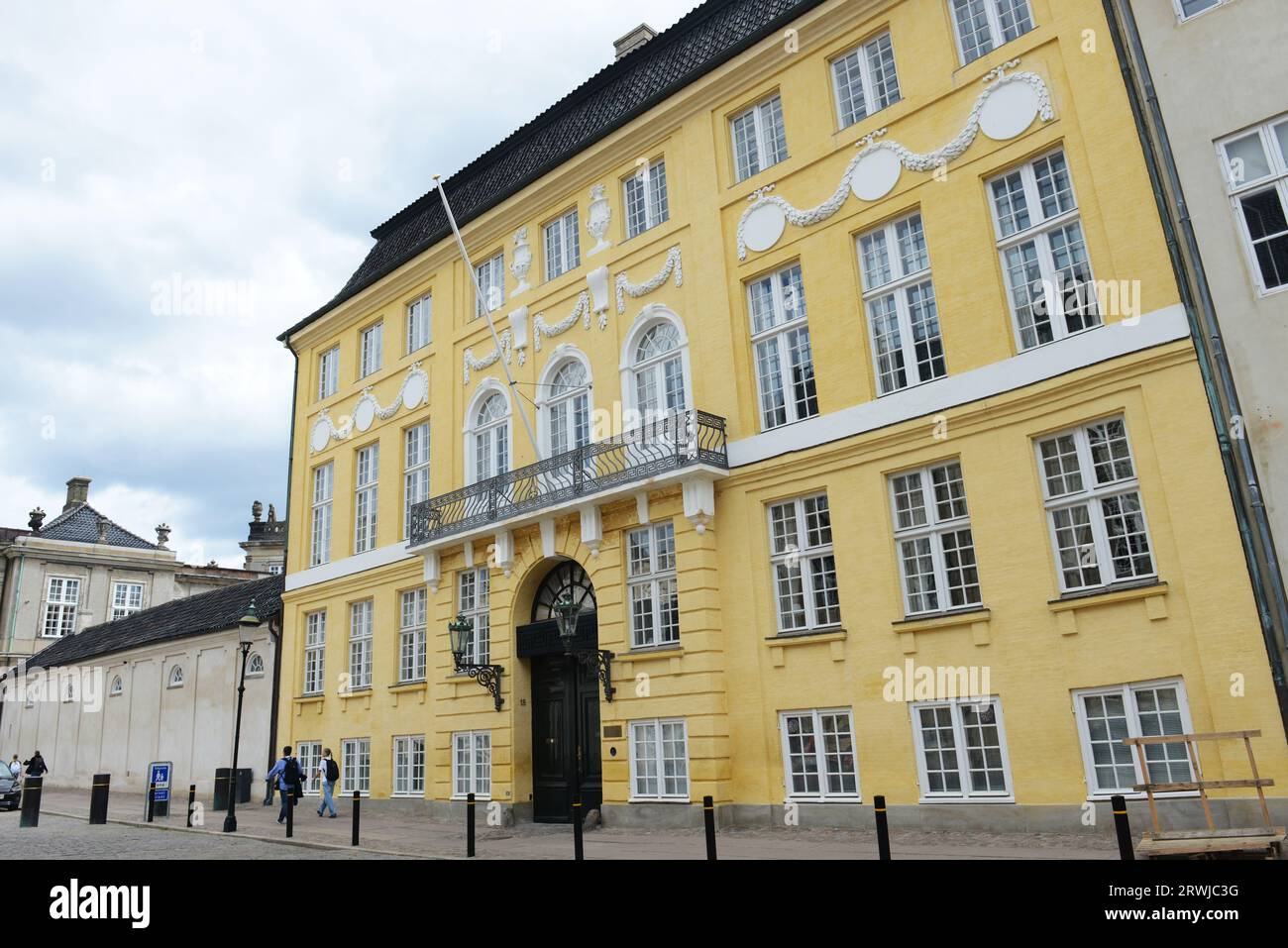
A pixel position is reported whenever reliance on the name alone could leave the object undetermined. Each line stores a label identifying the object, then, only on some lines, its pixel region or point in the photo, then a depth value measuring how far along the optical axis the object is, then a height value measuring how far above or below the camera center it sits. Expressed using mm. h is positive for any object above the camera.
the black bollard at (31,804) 19984 -405
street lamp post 18125 +2852
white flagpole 18905 +7978
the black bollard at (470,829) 13178 -990
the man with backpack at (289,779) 17891 -189
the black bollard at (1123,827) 7680 -895
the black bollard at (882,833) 8969 -956
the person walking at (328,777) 20656 -227
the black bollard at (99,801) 20122 -433
